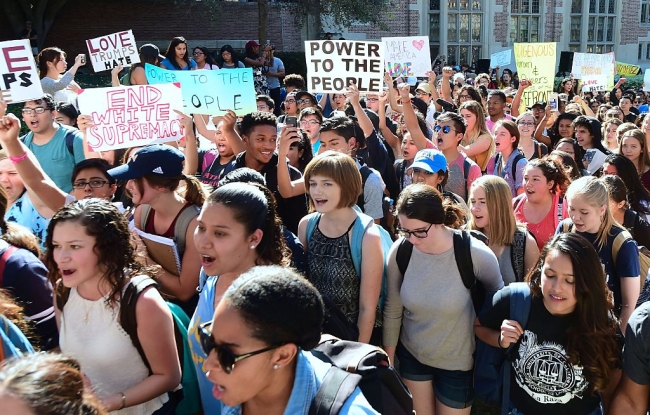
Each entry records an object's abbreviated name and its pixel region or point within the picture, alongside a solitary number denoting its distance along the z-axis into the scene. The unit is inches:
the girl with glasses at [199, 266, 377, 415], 67.8
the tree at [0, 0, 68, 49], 748.0
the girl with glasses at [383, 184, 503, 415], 121.0
